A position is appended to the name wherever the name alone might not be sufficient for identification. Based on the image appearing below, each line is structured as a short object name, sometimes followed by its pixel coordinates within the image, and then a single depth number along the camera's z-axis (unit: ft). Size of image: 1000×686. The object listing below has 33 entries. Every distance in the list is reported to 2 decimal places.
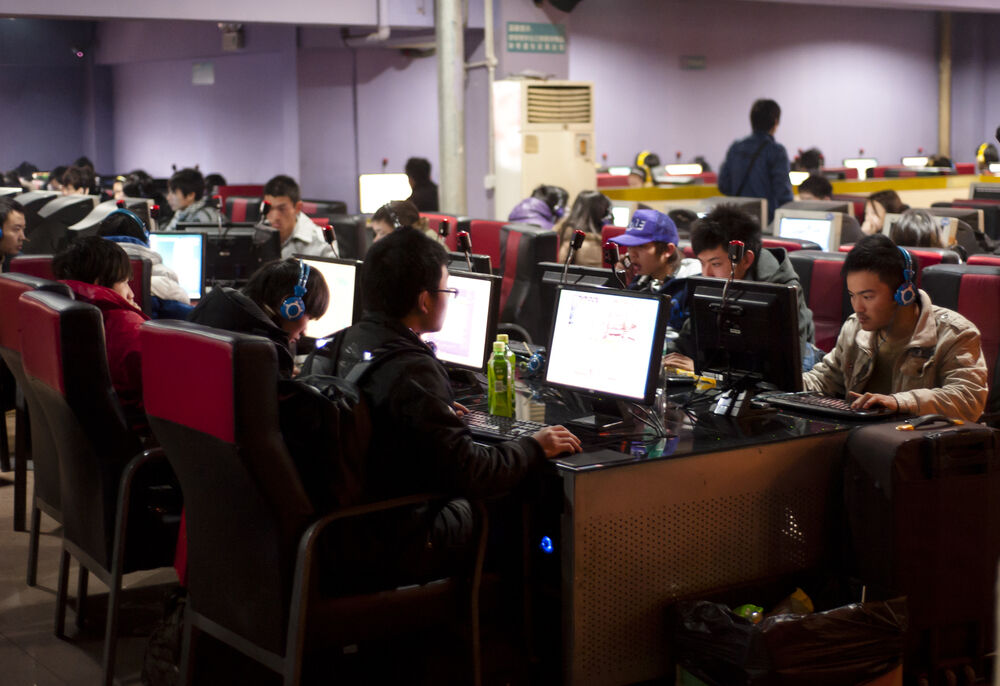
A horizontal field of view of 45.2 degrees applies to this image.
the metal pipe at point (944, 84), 57.16
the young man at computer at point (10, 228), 18.70
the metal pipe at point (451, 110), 29.84
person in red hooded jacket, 11.09
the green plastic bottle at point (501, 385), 10.51
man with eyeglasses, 8.23
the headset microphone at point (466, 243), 12.82
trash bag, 8.62
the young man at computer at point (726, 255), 12.73
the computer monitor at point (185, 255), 18.54
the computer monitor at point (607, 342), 9.66
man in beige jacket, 10.30
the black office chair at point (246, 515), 7.48
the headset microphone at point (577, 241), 11.07
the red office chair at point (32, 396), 10.84
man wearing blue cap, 13.29
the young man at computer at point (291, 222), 18.94
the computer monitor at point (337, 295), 14.53
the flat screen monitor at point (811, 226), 21.86
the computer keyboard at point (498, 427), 9.66
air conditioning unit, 29.50
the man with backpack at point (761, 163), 25.73
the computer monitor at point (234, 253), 19.22
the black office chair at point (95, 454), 9.53
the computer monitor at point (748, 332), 10.05
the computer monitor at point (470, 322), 11.60
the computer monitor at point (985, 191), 26.86
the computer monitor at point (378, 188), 32.22
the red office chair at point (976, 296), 12.38
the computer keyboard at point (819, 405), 10.20
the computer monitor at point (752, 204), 24.63
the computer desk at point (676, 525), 9.03
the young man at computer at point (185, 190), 26.05
